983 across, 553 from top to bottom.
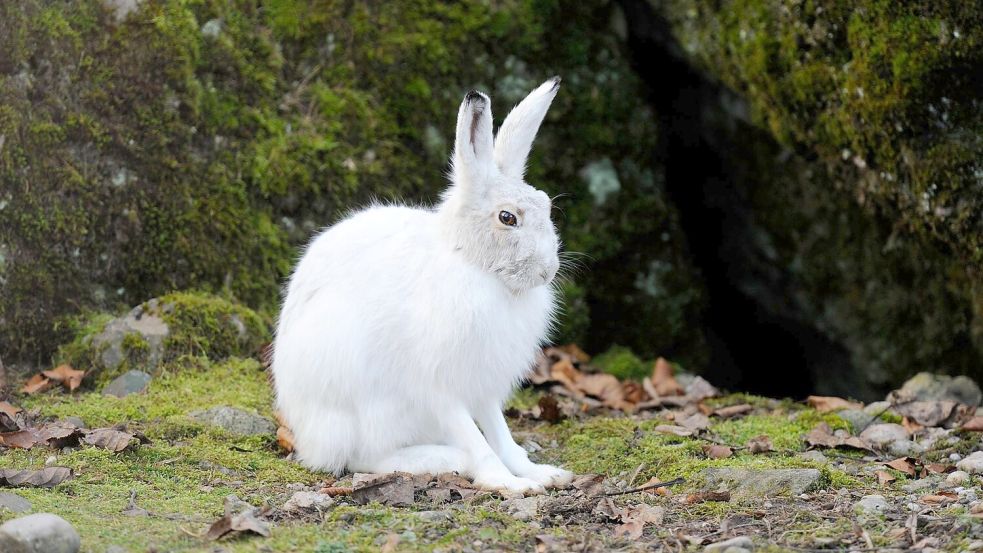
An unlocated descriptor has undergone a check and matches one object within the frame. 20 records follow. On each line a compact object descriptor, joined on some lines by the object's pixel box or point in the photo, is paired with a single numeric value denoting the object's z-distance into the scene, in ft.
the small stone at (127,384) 39.40
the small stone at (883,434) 36.94
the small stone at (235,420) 36.86
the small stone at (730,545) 24.68
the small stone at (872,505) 27.99
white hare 32.35
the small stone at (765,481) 29.86
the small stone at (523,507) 28.09
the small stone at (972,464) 32.89
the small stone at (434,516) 27.20
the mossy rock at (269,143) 41.88
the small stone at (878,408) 40.45
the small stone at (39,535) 22.65
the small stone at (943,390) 43.98
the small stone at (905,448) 35.96
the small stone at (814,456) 34.53
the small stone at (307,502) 28.27
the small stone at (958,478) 31.24
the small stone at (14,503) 26.33
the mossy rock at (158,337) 40.60
